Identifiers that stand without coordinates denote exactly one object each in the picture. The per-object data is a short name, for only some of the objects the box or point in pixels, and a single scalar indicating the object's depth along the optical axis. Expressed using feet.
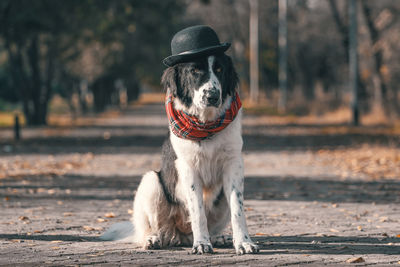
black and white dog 20.65
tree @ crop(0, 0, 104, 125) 72.95
